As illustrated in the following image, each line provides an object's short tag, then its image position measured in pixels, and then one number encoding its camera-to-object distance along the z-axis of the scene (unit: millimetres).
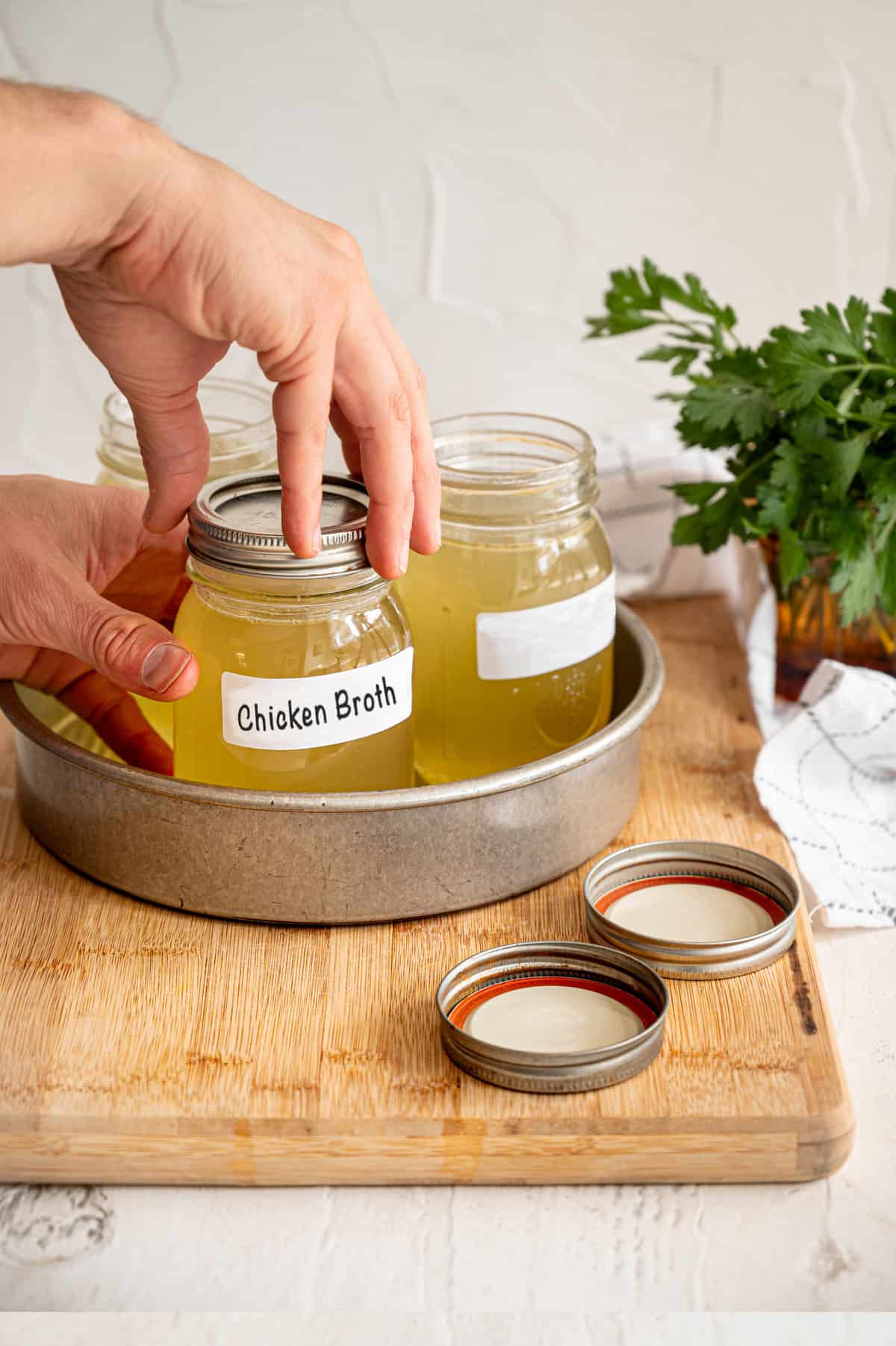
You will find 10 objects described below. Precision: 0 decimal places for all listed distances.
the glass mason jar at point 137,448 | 1056
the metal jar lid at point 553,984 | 867
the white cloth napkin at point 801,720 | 1029
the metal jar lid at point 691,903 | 928
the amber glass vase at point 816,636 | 1172
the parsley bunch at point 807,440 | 1066
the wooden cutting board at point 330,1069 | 868
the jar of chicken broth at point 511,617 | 995
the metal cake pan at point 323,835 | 931
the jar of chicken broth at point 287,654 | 924
